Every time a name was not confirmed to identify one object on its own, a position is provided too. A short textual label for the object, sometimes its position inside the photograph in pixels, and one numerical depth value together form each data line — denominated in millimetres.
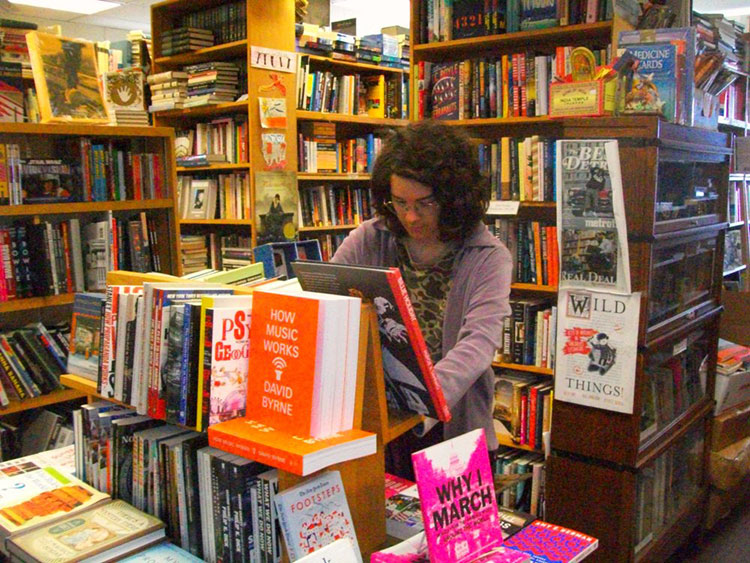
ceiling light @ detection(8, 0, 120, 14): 7281
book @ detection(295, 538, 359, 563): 1009
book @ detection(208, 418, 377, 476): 1086
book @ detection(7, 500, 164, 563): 1312
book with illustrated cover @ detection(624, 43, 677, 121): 2236
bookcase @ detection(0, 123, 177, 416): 2568
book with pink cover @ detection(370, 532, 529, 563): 1158
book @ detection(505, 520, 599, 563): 1258
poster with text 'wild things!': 2201
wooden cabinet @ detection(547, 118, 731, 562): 2143
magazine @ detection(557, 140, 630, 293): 2148
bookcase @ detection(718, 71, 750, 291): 4340
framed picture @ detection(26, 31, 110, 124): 2602
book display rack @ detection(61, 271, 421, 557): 1214
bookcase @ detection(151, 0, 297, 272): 3924
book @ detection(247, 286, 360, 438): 1155
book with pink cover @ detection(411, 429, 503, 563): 1106
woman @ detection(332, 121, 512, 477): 1737
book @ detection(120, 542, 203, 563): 1327
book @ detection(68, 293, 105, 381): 1669
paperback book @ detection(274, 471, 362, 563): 1140
